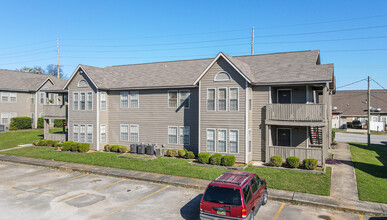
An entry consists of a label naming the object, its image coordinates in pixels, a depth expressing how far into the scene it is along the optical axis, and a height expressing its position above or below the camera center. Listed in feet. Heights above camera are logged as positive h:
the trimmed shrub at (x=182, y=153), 77.15 -10.24
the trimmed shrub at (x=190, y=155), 75.92 -10.58
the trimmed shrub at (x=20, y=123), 136.56 -3.86
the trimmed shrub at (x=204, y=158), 68.69 -10.29
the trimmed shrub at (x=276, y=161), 65.31 -10.48
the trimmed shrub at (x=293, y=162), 63.41 -10.41
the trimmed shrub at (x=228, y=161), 66.13 -10.59
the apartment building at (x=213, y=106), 68.39 +2.42
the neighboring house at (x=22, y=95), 137.55 +9.86
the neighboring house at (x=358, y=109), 183.52 +3.45
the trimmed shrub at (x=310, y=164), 61.58 -10.57
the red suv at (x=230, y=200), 32.69 -9.93
